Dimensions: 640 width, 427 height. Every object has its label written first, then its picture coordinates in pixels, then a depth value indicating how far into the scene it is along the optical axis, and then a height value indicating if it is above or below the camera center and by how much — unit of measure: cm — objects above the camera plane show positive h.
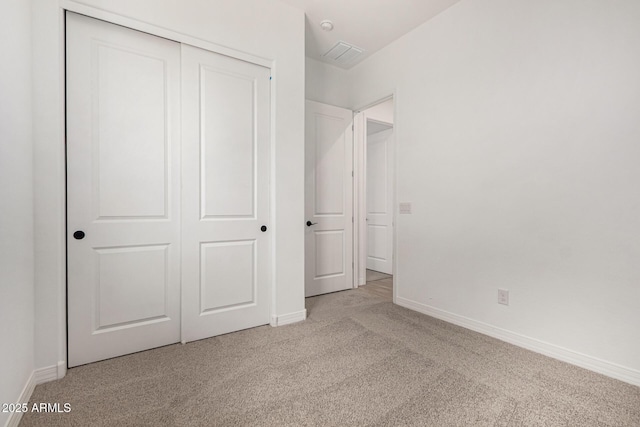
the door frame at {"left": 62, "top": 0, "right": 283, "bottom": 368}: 178 +109
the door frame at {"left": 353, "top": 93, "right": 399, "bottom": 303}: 385 +25
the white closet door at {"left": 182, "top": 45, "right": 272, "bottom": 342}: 223 +13
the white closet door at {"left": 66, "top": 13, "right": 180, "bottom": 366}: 186 +14
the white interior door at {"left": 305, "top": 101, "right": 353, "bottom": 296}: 347 +16
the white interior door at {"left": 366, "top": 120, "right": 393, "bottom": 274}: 494 +25
